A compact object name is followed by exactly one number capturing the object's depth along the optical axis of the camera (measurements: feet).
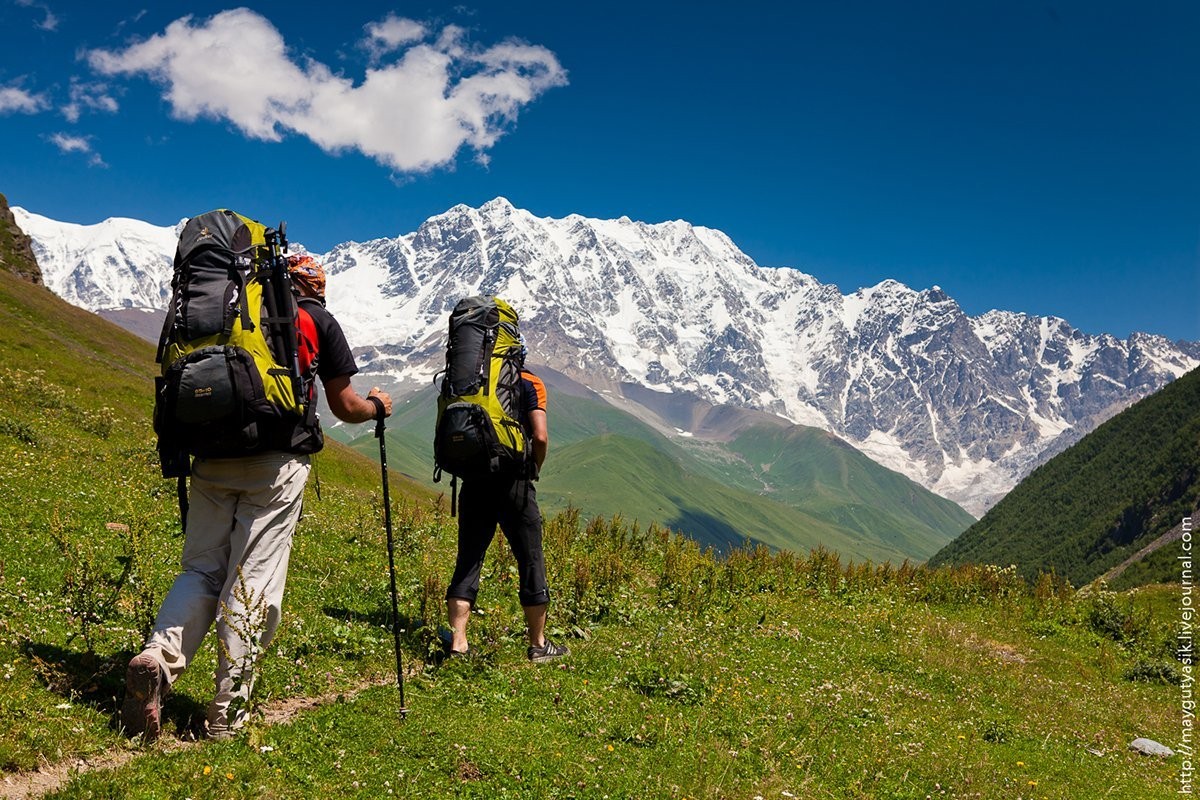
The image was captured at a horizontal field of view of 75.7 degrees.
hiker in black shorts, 31.60
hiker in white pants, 21.72
